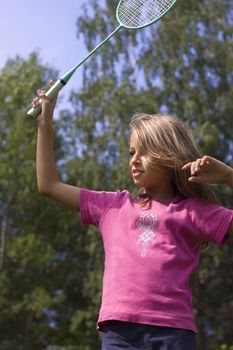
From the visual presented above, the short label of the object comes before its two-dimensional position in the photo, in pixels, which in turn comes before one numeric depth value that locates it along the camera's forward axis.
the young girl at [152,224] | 2.51
